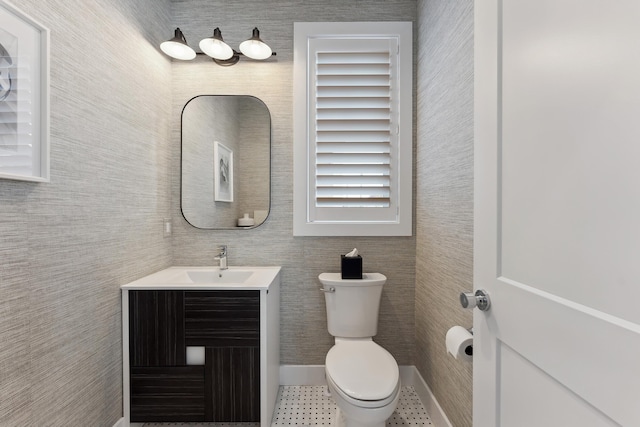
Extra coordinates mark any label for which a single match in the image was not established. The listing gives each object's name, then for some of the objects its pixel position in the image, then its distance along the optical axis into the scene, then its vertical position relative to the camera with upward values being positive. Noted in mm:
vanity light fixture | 1888 +989
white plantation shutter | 2070 +542
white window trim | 2051 +474
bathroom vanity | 1588 -703
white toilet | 1341 -736
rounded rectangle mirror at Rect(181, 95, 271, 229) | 2098 +332
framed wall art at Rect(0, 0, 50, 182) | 994 +380
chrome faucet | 1986 -288
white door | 485 +3
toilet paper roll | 1027 -432
